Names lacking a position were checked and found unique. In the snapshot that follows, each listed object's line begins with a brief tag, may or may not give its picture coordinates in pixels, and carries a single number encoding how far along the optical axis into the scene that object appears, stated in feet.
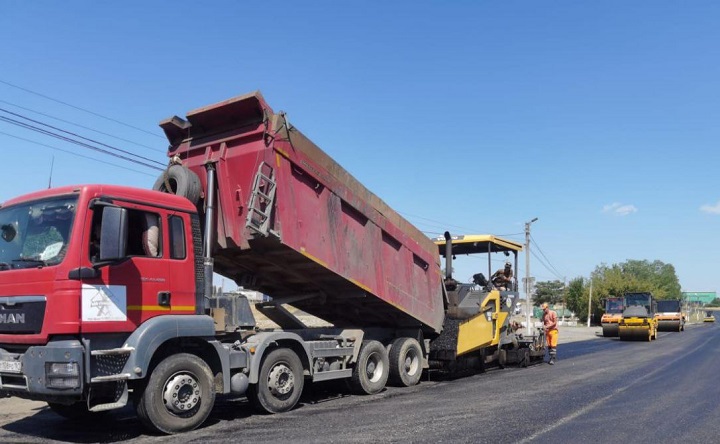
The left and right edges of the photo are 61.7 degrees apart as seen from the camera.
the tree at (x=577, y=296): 198.39
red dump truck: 19.22
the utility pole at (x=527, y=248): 107.69
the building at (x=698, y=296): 364.17
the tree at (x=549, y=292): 322.34
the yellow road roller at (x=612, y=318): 97.04
